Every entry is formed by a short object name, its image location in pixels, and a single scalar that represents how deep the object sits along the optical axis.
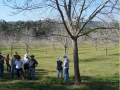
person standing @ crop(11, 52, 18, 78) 14.70
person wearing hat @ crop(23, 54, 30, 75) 15.07
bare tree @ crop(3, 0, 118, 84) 11.01
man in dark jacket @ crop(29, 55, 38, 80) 13.64
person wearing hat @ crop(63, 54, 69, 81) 13.20
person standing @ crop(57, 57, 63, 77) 14.68
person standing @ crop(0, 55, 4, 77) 14.83
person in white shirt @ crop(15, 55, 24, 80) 13.68
